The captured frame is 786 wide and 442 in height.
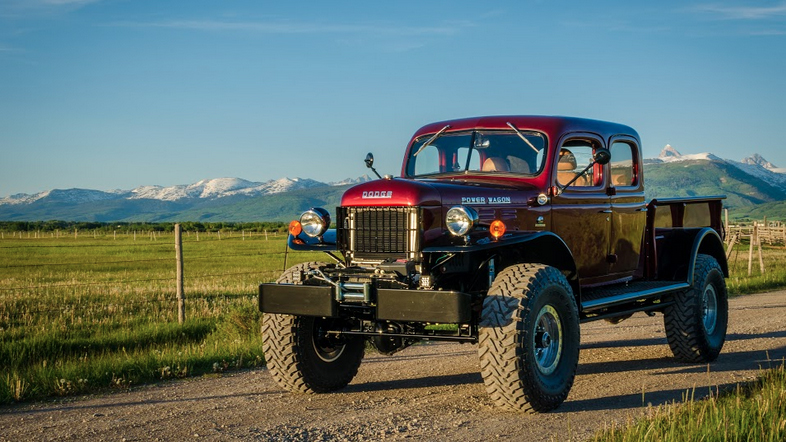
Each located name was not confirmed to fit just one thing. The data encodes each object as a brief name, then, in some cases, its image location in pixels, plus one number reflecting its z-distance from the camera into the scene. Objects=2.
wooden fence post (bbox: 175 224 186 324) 13.34
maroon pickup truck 6.66
